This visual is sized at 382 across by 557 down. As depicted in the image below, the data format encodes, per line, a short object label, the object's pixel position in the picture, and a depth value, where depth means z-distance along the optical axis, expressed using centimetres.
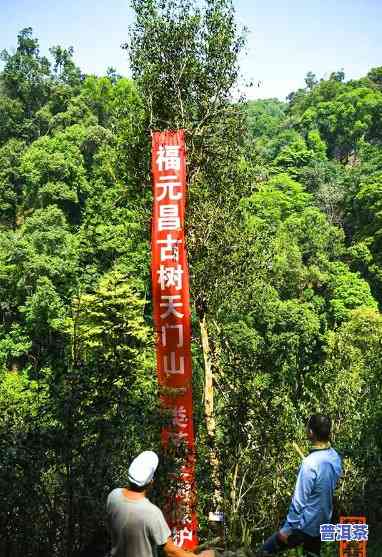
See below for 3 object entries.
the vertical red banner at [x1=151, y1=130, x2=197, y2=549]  653
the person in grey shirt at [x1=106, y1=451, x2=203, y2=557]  255
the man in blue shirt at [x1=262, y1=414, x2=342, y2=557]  322
